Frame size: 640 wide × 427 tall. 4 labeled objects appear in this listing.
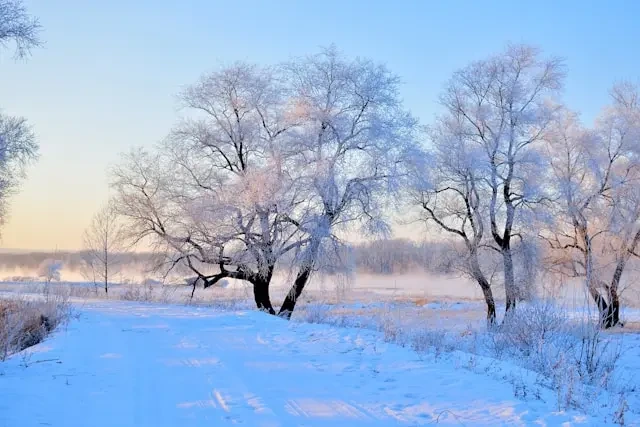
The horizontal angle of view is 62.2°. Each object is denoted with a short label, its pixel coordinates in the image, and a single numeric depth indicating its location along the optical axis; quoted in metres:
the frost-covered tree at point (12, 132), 12.68
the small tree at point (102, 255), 37.72
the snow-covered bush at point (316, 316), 14.33
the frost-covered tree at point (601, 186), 22.67
